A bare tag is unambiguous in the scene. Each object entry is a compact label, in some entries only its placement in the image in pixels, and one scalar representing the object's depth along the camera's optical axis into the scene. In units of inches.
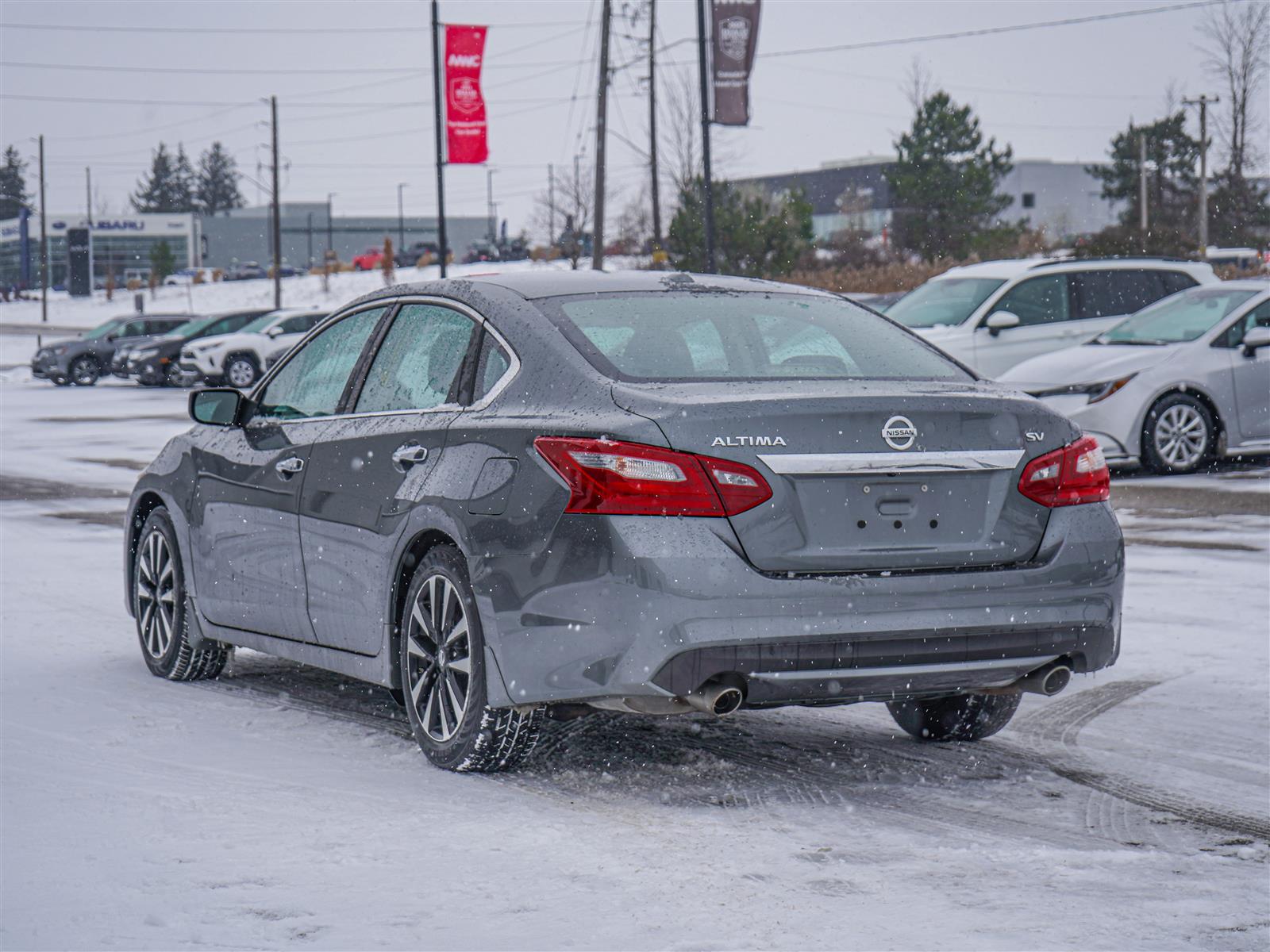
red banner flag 1619.1
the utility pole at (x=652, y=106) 1909.4
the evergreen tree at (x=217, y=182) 7111.2
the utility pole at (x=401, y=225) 5764.8
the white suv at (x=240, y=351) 1465.3
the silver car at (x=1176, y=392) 617.6
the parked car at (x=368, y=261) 3823.8
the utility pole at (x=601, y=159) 1637.6
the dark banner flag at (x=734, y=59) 1359.5
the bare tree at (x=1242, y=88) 2800.2
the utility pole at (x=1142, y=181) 2949.1
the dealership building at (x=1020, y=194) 4352.9
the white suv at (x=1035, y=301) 726.5
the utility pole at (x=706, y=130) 1334.9
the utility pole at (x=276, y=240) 2502.5
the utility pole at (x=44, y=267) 3430.1
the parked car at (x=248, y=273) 4133.9
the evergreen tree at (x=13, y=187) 7057.1
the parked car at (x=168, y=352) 1529.3
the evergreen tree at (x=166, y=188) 7052.2
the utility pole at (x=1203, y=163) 2751.0
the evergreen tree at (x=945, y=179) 2824.8
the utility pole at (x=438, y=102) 1684.3
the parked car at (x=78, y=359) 1654.8
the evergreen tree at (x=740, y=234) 1860.2
